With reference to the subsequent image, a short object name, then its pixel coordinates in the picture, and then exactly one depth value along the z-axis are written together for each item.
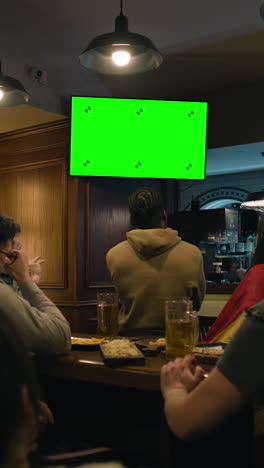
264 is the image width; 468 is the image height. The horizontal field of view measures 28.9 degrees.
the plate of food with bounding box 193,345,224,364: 1.63
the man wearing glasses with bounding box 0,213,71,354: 1.67
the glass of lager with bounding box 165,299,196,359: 1.67
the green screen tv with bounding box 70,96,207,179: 4.40
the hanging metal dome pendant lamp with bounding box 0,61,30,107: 3.55
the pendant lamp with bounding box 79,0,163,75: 2.89
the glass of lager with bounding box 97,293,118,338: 2.02
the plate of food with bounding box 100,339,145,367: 1.62
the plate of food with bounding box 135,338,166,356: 1.78
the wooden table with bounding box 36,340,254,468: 1.49
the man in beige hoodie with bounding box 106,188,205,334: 2.39
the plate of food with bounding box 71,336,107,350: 1.91
